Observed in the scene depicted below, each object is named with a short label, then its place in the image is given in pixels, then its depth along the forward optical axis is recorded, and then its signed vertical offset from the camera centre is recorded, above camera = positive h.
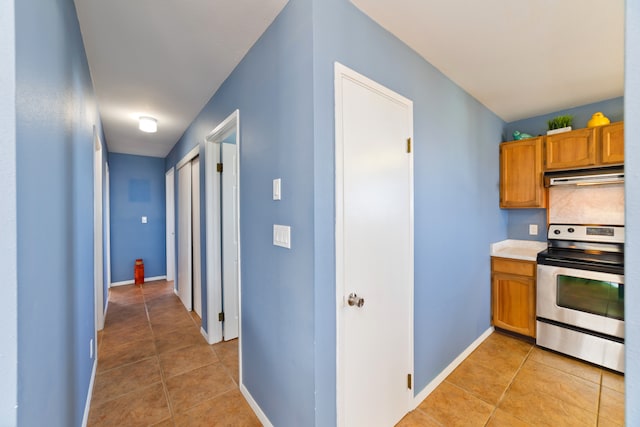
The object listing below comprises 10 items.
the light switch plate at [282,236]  1.37 -0.13
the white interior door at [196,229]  3.08 -0.21
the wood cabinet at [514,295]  2.55 -0.93
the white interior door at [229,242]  2.68 -0.33
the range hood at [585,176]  2.31 +0.34
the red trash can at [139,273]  4.81 -1.17
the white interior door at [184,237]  3.46 -0.36
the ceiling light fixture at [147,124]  2.93 +1.09
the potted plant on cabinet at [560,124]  2.63 +0.94
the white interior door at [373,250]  1.31 -0.23
